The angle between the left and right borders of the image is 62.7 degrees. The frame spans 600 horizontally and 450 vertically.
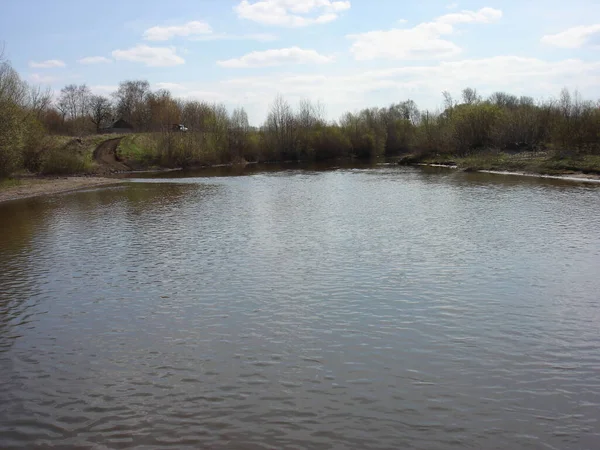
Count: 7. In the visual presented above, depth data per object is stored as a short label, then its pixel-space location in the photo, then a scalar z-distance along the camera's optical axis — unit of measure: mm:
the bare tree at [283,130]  96250
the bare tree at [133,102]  109500
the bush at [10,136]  38375
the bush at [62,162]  56012
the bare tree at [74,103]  109062
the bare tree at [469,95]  112712
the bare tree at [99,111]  112438
